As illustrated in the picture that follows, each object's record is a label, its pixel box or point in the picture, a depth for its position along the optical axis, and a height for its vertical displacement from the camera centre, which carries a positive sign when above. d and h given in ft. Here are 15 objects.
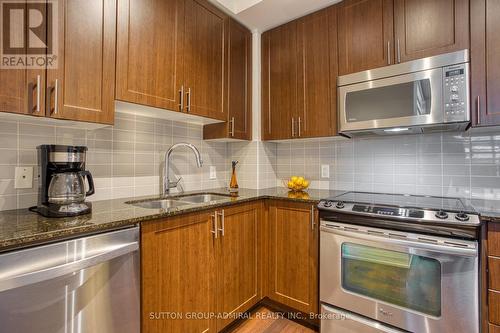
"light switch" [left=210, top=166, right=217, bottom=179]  7.85 -0.11
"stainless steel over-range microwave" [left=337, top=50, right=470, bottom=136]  4.86 +1.51
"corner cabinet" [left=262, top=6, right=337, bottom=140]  6.50 +2.51
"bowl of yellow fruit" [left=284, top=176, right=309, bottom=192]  7.04 -0.44
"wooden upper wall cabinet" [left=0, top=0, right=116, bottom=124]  3.59 +1.46
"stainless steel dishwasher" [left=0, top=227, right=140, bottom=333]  2.82 -1.50
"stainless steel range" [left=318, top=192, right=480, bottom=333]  4.16 -1.80
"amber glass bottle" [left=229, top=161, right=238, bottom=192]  7.73 -0.45
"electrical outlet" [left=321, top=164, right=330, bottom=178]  7.63 -0.08
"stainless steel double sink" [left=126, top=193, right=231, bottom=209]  5.75 -0.79
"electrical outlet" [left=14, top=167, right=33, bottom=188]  4.35 -0.15
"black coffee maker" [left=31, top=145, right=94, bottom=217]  3.93 -0.18
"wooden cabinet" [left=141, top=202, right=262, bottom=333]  4.13 -1.95
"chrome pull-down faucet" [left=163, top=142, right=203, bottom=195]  6.31 -0.07
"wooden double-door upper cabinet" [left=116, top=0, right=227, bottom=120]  4.80 +2.46
